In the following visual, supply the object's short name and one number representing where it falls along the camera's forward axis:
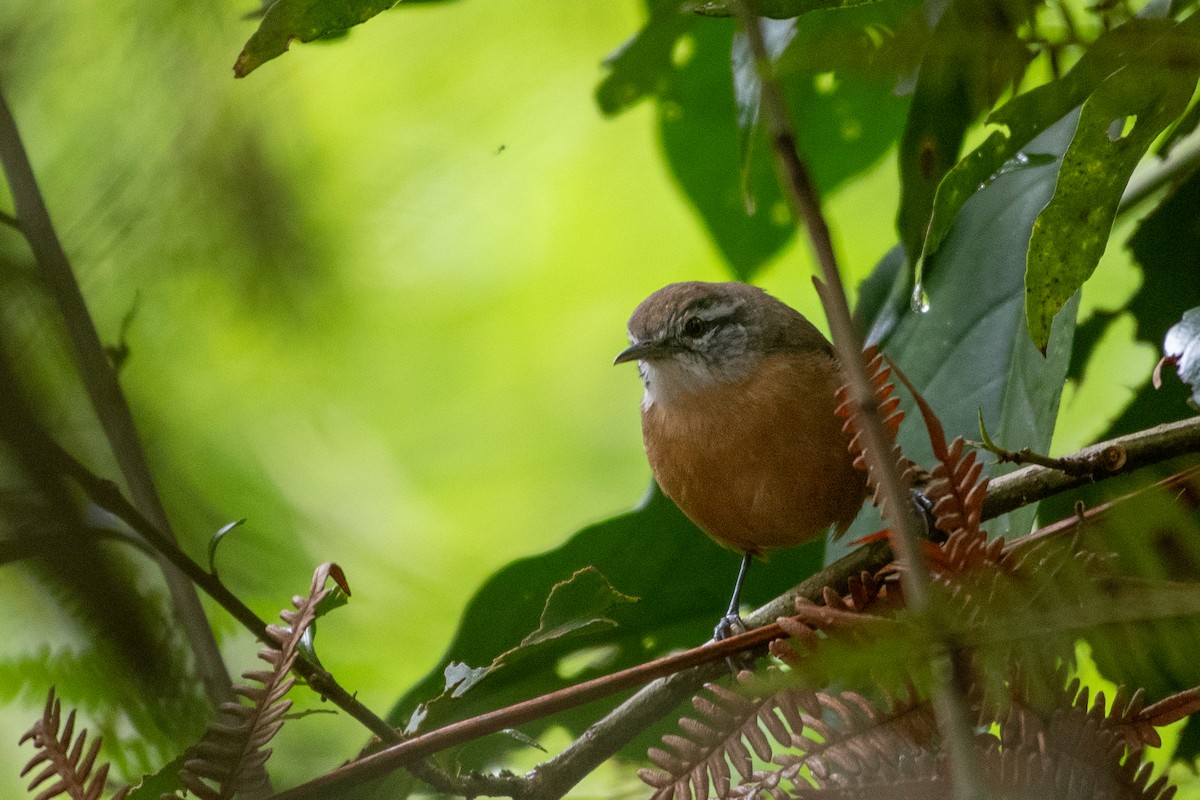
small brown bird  5.10
